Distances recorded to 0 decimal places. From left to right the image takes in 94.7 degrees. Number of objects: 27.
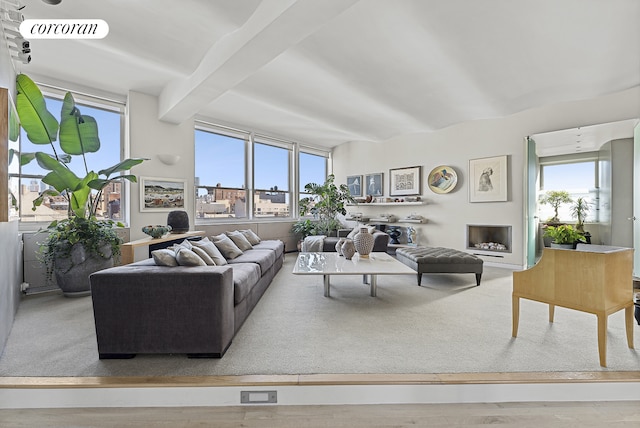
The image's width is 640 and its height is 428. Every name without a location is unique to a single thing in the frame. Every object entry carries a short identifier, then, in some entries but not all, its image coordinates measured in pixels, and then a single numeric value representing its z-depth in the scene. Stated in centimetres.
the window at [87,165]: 383
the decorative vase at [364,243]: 380
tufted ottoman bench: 382
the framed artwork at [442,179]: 582
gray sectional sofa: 196
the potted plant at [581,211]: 533
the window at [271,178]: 652
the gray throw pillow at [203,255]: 262
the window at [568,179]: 529
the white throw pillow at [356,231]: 514
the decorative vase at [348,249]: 374
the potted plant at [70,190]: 326
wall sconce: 475
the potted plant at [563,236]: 392
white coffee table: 300
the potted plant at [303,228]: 679
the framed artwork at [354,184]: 742
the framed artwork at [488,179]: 519
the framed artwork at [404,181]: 639
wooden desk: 190
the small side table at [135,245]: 346
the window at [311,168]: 739
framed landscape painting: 464
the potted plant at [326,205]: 676
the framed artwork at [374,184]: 702
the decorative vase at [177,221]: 436
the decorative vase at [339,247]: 400
